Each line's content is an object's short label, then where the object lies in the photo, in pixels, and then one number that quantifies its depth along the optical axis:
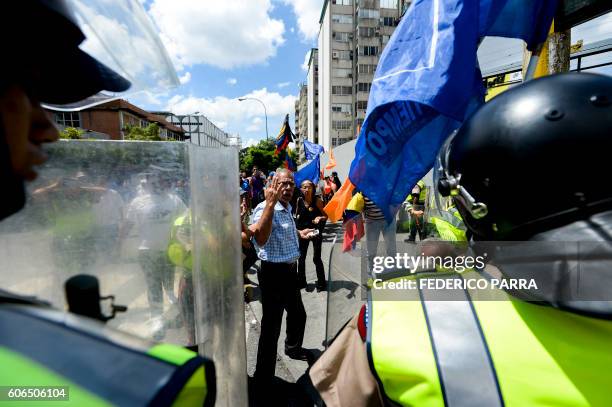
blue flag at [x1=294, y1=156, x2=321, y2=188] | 7.79
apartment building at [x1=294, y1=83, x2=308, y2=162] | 78.94
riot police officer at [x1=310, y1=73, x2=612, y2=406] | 0.72
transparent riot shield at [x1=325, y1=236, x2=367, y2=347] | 1.28
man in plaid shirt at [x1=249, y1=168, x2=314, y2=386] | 2.82
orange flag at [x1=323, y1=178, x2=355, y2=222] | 4.24
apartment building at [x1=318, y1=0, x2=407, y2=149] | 46.38
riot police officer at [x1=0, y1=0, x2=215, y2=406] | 0.54
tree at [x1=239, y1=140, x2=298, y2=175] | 47.78
